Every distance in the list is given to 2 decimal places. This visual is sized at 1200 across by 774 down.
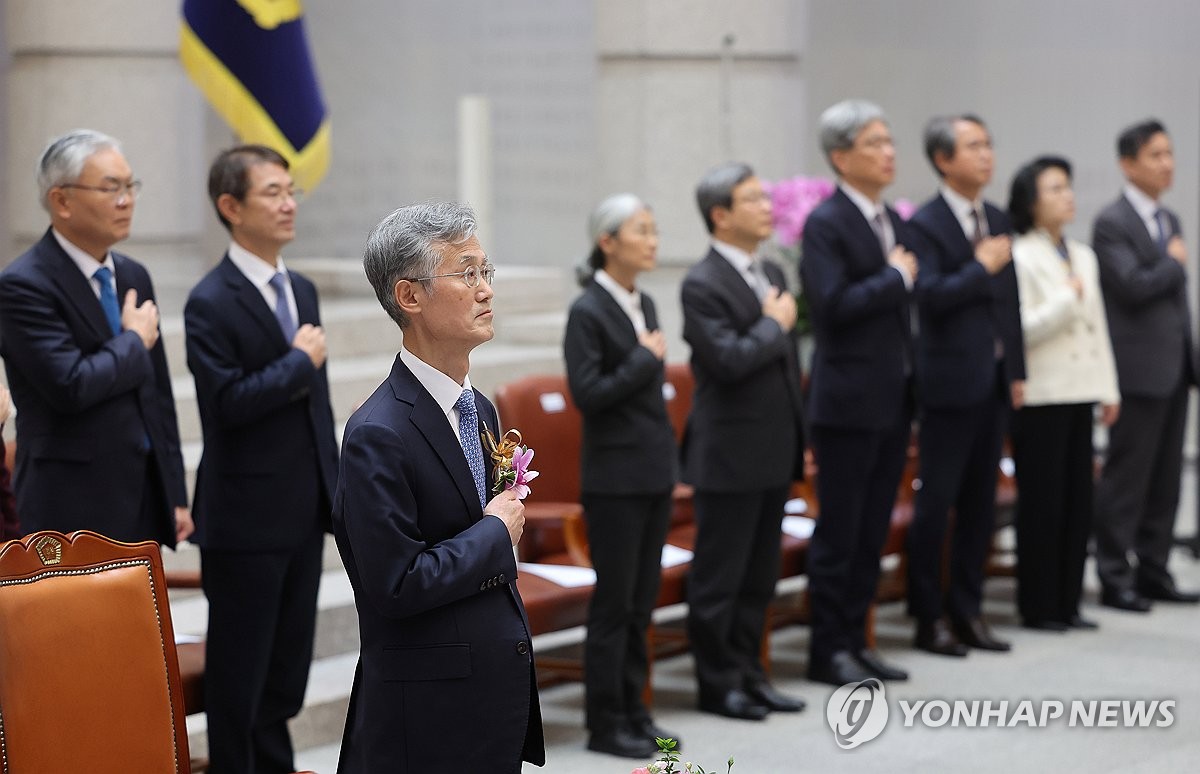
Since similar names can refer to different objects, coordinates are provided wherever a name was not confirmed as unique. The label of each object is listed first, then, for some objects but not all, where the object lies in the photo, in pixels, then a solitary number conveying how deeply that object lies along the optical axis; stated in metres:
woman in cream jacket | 12.95
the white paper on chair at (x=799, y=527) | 12.52
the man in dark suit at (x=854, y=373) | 11.19
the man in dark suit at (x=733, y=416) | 10.49
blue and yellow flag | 12.69
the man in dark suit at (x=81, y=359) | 8.05
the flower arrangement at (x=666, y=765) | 4.82
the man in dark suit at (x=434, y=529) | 5.54
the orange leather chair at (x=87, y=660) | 6.24
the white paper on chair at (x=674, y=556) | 11.52
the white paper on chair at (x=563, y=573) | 10.70
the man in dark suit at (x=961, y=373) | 12.05
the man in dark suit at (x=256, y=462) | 8.49
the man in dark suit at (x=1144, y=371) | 13.70
